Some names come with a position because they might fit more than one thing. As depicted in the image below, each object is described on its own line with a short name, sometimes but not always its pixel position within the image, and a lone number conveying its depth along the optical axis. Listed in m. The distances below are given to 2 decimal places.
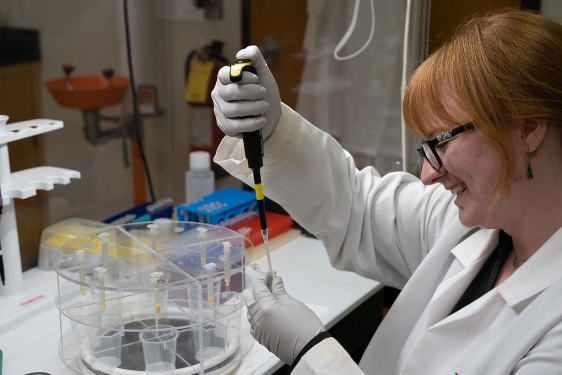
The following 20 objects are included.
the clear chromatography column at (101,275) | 1.19
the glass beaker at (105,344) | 1.16
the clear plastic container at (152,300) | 1.16
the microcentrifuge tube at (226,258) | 1.25
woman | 1.03
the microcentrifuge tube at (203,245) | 1.32
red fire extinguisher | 2.15
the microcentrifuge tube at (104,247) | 1.32
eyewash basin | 1.83
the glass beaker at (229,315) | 1.24
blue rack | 1.69
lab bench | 1.20
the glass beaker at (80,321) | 1.20
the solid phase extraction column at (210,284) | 1.18
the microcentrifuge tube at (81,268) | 1.21
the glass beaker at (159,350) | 1.14
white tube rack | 1.34
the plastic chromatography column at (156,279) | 1.15
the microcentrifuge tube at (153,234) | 1.35
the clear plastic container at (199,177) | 1.90
